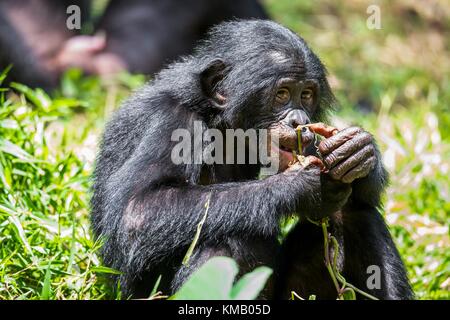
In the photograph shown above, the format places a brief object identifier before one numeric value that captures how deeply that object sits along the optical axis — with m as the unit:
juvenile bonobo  5.09
